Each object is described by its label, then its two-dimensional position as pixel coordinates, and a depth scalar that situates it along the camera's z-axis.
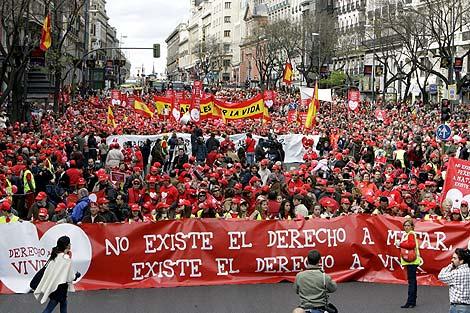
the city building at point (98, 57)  92.31
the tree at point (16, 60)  32.03
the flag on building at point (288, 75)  56.01
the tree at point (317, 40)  88.50
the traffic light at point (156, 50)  56.29
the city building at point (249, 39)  145.76
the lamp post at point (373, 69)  66.09
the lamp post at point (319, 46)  85.49
